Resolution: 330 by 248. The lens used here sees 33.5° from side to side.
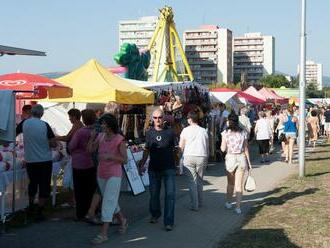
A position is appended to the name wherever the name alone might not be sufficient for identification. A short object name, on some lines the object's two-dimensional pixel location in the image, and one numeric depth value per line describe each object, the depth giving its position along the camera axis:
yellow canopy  12.17
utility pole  14.69
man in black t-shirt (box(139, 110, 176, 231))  8.46
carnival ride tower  41.19
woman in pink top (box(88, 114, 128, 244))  7.60
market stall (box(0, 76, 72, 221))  7.02
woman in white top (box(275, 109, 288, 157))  20.27
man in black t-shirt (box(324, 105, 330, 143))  29.51
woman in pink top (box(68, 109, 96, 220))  8.78
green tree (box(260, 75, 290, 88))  104.13
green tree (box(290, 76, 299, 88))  108.40
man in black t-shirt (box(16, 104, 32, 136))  10.41
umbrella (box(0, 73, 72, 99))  10.38
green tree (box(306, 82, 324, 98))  116.41
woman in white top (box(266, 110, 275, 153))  18.95
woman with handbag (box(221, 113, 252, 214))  10.02
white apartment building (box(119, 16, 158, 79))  136.86
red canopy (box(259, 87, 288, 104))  34.45
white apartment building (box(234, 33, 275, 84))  169.00
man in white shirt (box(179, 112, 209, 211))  9.82
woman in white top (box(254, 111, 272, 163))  18.45
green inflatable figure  23.64
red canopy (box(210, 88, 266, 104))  27.54
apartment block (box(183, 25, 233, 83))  155.25
